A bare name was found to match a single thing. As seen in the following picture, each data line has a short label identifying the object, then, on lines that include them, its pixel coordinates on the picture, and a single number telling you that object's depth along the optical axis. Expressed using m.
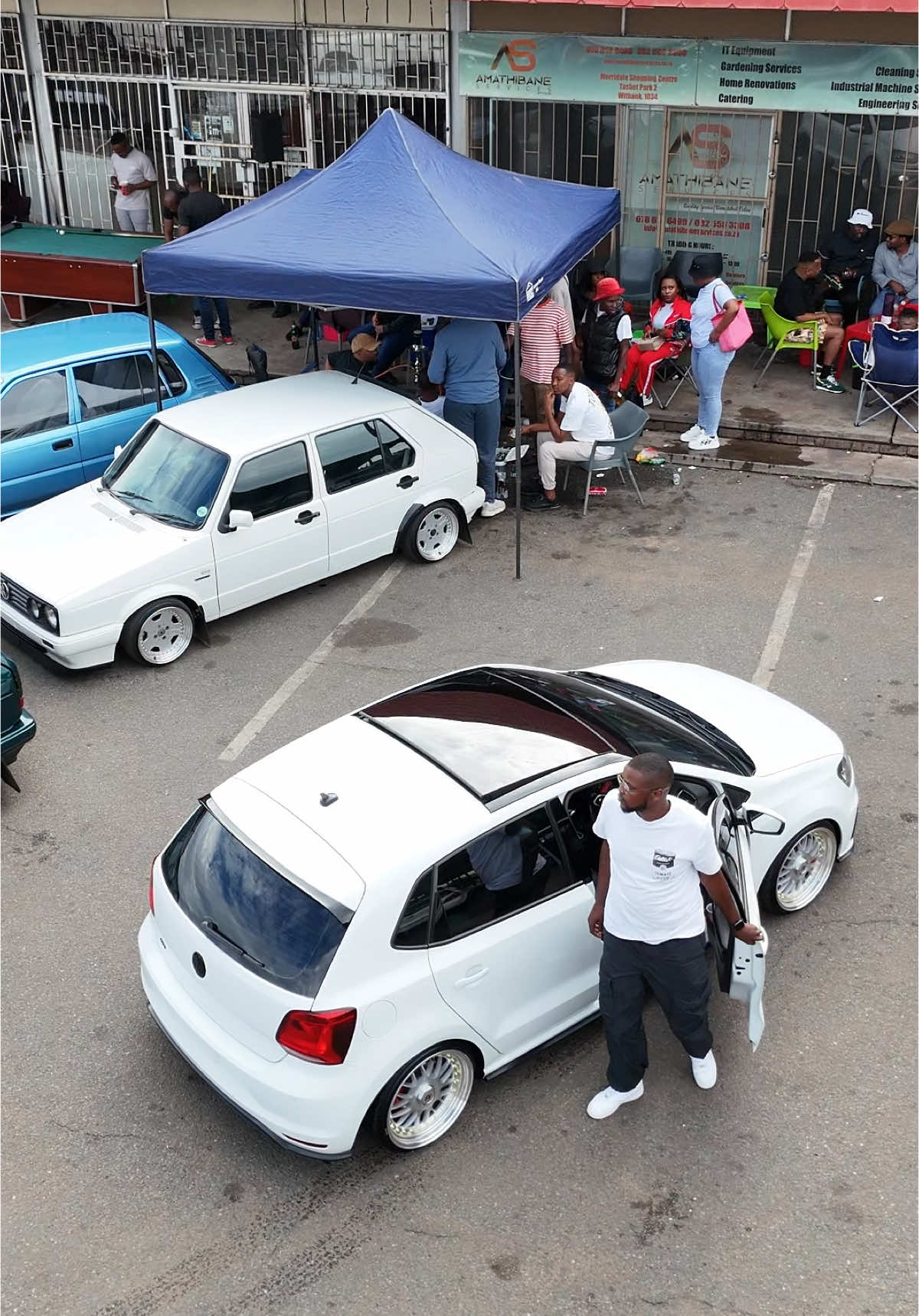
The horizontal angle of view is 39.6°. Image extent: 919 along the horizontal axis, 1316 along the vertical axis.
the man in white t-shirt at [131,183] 16.25
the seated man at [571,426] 10.61
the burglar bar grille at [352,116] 14.45
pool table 14.12
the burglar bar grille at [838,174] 13.30
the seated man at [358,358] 11.43
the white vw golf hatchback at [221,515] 8.42
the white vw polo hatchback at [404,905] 4.73
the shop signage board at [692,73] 12.34
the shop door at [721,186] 13.89
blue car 10.27
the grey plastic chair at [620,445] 10.73
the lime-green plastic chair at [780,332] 12.79
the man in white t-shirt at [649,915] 4.78
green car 7.04
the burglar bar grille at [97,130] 16.23
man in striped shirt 11.42
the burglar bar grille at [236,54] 14.95
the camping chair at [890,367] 11.56
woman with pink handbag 11.38
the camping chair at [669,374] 12.98
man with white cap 13.18
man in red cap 11.91
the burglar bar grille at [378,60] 14.09
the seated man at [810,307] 12.82
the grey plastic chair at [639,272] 14.39
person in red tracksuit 12.29
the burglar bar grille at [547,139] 14.24
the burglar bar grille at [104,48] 15.68
